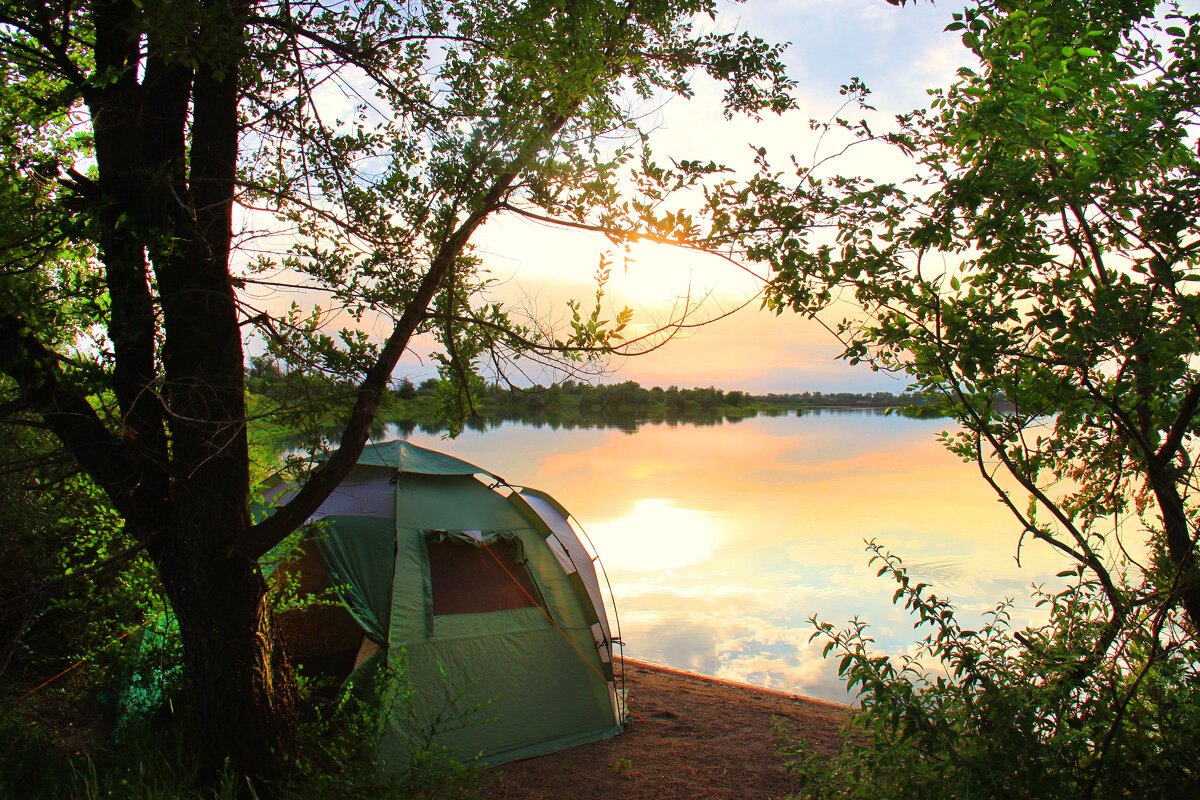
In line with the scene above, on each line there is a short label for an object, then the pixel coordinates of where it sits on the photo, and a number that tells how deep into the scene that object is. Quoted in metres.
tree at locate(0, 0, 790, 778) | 2.80
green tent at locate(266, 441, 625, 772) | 4.75
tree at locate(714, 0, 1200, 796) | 1.95
